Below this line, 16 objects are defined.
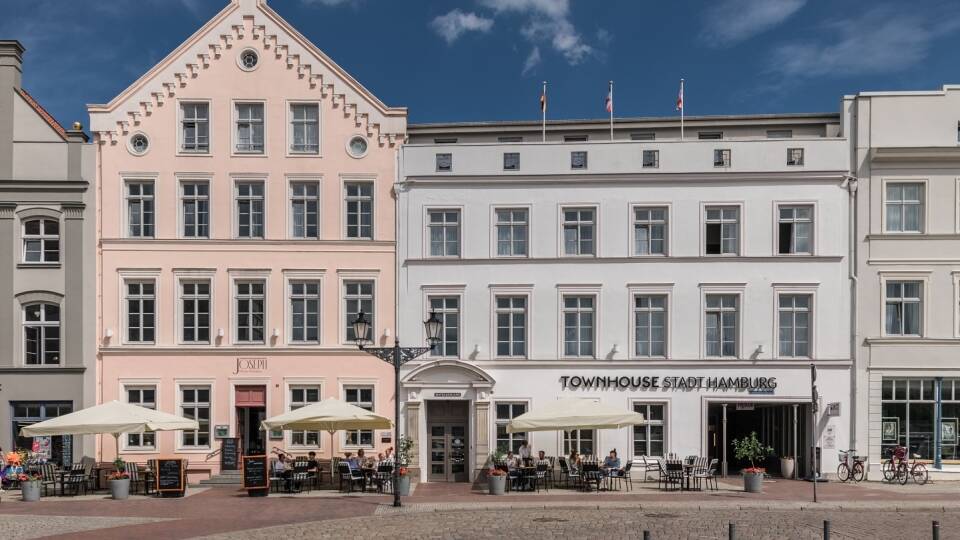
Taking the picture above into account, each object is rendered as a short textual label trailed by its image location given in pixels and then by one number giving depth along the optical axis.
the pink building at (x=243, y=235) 28.47
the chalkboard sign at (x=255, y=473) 24.22
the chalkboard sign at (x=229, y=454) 27.97
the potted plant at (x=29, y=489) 23.69
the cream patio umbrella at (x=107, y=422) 23.94
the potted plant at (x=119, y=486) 24.02
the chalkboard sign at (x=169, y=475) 24.08
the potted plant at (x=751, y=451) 24.70
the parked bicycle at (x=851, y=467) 27.14
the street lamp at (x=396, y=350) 21.33
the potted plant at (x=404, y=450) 26.61
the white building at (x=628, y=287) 27.98
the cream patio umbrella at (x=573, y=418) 24.36
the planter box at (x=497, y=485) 24.55
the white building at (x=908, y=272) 27.84
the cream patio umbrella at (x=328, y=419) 24.78
